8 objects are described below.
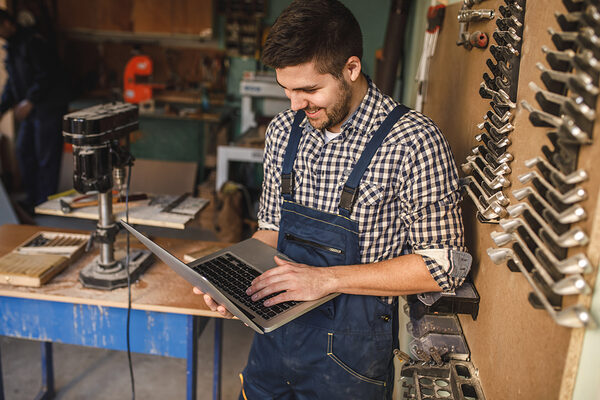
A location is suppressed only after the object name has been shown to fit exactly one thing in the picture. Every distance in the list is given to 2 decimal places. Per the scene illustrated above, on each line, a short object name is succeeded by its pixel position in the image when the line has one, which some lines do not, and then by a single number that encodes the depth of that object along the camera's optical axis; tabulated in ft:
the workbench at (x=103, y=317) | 6.01
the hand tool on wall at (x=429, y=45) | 6.74
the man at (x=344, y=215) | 4.09
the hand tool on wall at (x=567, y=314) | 2.30
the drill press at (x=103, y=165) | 5.61
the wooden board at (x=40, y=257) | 6.01
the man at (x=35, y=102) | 14.94
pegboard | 2.49
